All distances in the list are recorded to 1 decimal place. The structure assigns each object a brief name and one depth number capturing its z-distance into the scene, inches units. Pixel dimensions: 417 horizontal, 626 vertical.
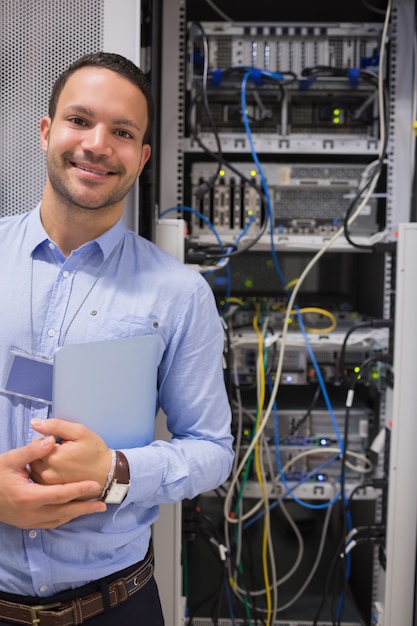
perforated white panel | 50.5
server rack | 67.3
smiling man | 35.4
